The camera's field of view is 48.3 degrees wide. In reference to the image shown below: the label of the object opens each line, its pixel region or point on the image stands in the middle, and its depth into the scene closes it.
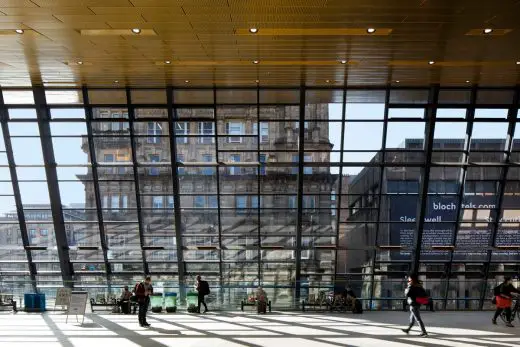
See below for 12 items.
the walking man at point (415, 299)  11.89
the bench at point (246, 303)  16.27
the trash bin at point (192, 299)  15.98
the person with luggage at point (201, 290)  15.57
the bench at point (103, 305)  16.03
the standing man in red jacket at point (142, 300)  13.05
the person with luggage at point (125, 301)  15.58
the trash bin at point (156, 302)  15.85
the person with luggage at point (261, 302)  15.66
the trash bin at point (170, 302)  15.88
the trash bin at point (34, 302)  16.16
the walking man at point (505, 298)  13.43
